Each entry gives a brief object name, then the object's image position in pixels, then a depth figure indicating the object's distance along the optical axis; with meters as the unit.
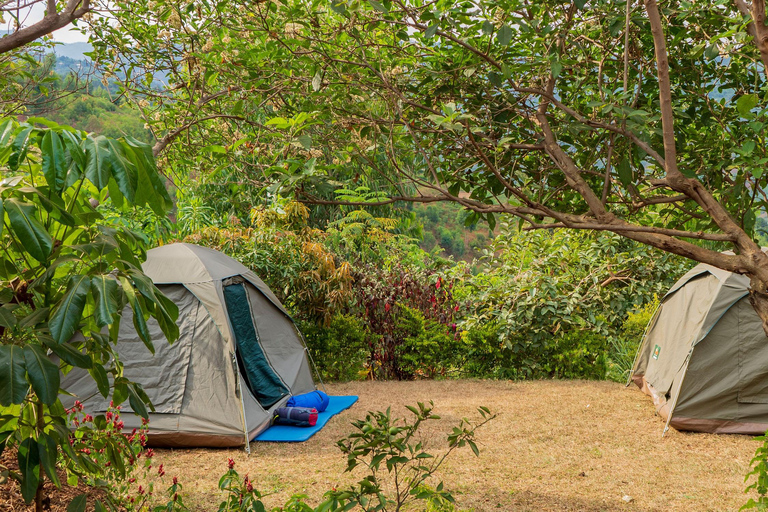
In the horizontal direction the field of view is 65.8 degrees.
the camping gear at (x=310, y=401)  5.52
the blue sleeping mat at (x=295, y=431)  4.87
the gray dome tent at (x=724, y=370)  4.94
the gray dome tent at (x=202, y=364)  4.67
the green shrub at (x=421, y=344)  7.30
